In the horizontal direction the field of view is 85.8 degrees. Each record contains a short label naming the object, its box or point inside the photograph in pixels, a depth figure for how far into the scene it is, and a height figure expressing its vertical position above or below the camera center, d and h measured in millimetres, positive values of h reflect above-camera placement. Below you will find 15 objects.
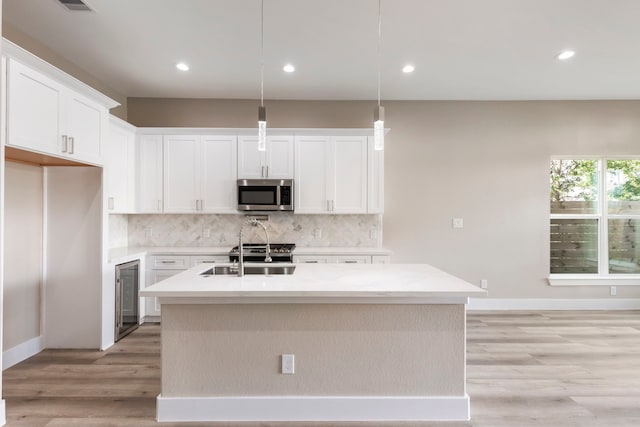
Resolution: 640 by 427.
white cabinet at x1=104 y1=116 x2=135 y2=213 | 3701 +542
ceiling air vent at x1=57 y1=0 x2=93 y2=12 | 2494 +1542
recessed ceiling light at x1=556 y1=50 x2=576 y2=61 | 3260 +1543
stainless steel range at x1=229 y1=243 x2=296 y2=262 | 3938 -451
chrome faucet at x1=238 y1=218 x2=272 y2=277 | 2309 -338
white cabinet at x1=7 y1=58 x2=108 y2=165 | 2281 +742
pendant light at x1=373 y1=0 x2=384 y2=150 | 2242 +576
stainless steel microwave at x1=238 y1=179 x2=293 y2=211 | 4137 +247
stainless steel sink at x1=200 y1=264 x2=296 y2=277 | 2675 -434
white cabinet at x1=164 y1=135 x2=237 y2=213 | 4230 +509
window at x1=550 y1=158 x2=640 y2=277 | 4711 -23
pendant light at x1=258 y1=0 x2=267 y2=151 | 2283 +587
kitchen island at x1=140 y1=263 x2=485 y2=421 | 2123 -905
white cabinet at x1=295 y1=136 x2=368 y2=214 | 4246 +540
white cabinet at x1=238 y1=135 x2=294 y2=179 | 4238 +708
